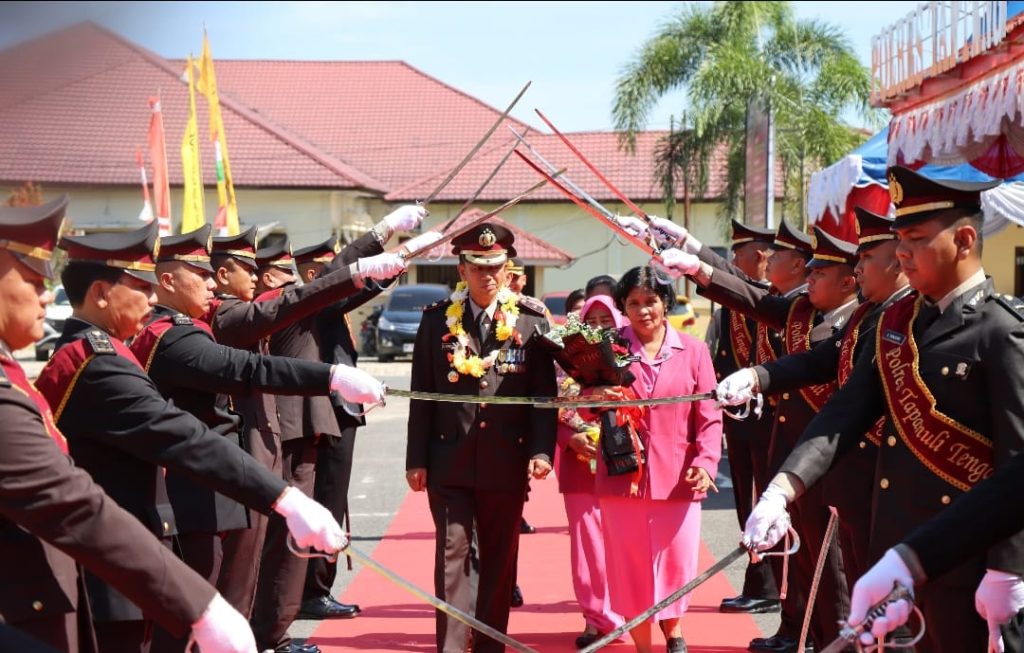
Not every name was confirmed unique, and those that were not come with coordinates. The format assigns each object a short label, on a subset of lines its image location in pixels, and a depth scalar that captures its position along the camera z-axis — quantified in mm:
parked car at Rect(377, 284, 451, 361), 28453
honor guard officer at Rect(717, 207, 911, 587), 4754
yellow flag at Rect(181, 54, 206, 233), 16375
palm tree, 24578
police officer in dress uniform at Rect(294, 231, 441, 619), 7379
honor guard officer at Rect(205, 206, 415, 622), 5574
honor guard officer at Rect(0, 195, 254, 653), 2768
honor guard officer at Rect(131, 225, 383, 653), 4629
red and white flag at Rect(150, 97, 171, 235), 16547
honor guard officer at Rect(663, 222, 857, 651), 5684
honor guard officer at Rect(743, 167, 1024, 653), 3650
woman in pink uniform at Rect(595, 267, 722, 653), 6344
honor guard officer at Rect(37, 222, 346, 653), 3711
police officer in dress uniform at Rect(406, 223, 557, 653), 6008
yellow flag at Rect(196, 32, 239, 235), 15586
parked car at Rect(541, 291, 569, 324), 26203
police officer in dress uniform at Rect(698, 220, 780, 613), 7553
